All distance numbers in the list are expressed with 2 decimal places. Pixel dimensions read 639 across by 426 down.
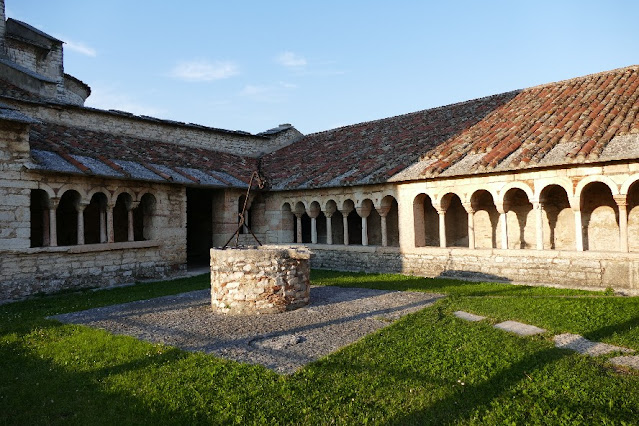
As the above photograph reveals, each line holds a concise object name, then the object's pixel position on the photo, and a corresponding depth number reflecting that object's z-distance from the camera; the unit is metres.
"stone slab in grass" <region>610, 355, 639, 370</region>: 4.52
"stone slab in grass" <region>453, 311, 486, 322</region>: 6.59
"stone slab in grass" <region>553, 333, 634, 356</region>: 4.99
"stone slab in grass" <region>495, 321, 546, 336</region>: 5.77
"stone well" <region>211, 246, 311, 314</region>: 7.27
